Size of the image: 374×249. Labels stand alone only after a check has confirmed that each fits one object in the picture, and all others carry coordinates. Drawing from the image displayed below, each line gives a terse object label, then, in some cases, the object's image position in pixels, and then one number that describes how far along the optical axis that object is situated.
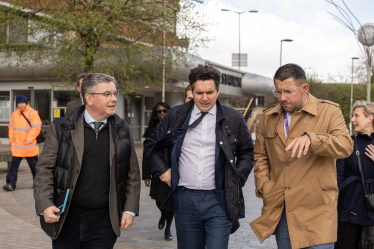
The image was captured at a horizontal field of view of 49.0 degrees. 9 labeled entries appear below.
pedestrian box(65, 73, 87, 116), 5.72
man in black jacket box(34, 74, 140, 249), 2.97
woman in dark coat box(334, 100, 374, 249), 3.83
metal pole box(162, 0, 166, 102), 16.26
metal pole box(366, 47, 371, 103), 10.58
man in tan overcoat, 2.91
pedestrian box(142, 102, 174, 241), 5.29
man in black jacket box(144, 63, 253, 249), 3.15
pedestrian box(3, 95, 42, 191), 9.21
